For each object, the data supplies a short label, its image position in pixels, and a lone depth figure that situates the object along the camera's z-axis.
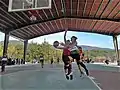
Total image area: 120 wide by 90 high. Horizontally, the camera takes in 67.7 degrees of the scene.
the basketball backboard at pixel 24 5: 4.28
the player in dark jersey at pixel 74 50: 4.38
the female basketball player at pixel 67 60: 4.34
